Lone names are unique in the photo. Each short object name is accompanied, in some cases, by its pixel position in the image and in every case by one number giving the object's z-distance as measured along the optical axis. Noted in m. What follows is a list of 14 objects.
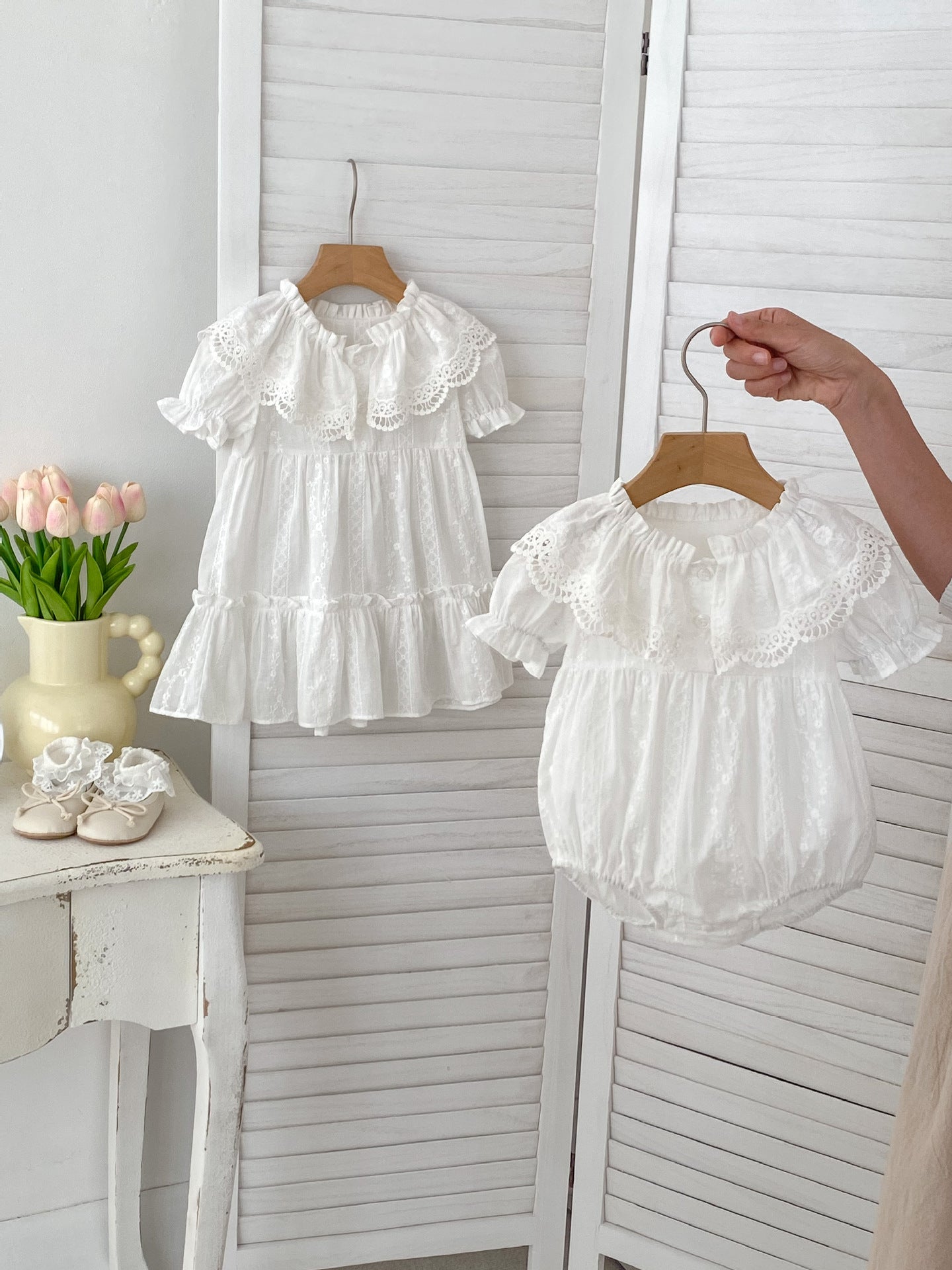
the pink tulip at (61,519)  1.45
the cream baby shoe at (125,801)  1.36
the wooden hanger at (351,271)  1.50
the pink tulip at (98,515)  1.49
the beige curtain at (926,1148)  1.00
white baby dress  1.49
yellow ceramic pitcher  1.49
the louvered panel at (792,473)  1.42
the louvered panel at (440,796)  1.52
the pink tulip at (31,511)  1.47
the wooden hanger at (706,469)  1.18
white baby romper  1.17
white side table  1.31
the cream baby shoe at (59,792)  1.37
